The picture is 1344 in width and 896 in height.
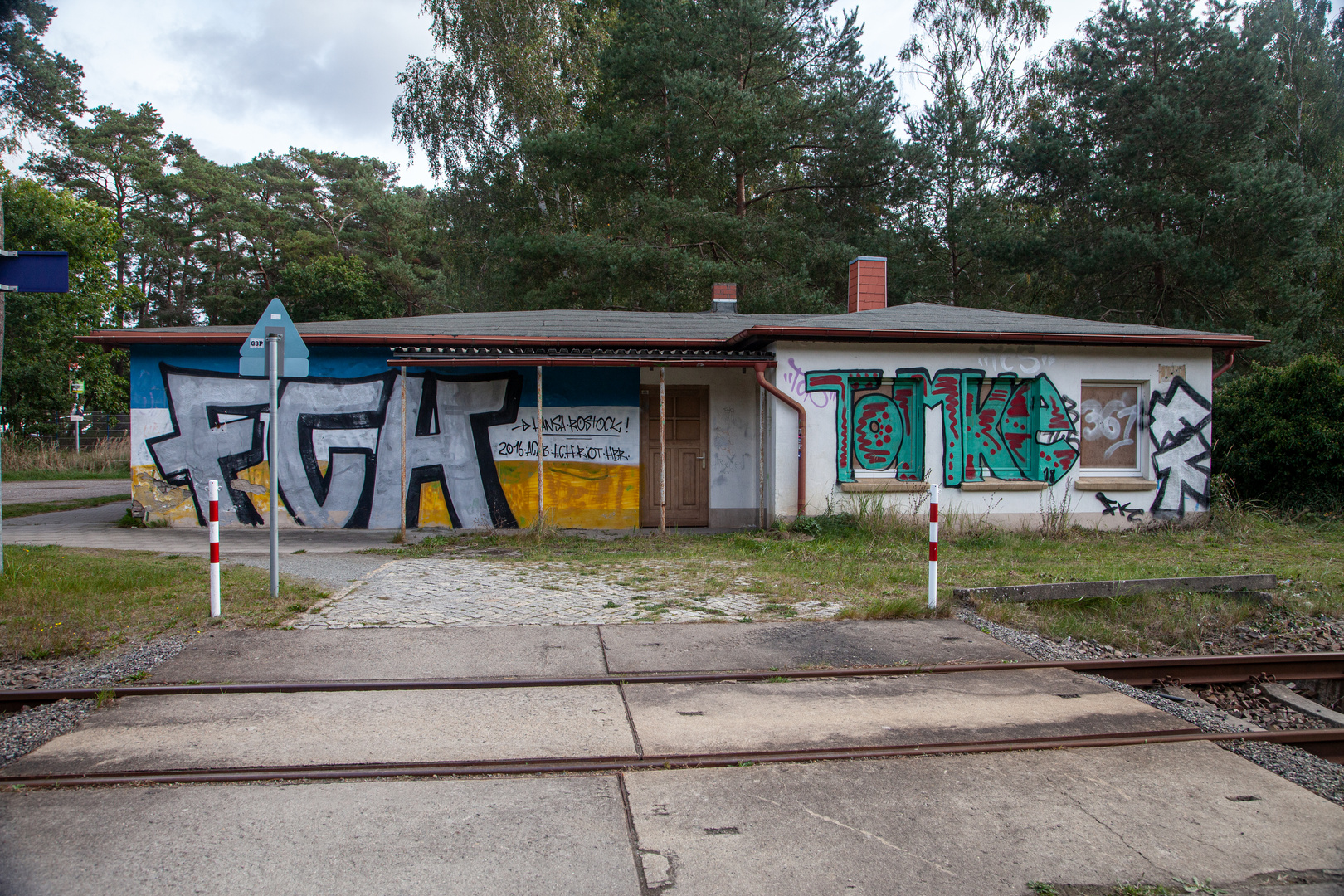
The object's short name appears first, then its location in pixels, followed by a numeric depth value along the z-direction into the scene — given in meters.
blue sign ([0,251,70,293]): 7.50
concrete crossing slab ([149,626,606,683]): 5.38
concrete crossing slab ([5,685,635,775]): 4.07
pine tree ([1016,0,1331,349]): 20.53
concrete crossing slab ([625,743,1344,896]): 3.14
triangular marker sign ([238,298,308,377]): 7.02
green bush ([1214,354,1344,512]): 13.48
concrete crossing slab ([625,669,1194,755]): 4.41
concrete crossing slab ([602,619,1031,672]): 5.76
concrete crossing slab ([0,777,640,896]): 3.01
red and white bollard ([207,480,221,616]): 6.49
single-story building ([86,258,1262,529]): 11.99
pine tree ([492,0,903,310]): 21.50
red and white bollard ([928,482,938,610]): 7.00
